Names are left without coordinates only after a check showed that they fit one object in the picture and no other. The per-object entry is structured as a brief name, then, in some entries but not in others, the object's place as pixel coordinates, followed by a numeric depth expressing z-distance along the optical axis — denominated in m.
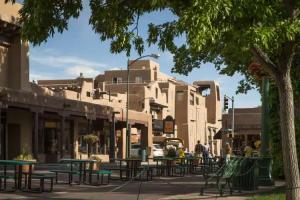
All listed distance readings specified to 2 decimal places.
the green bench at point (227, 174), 16.97
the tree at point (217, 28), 9.23
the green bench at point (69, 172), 20.37
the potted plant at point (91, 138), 38.41
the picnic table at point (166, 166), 27.23
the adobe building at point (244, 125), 86.88
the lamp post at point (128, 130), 43.09
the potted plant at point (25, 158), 22.76
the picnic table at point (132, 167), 23.97
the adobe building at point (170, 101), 72.25
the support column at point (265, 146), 19.81
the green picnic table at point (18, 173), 16.81
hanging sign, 66.94
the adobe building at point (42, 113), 34.75
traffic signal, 62.55
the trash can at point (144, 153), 43.70
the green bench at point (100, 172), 20.25
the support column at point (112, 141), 47.66
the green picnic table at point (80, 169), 20.51
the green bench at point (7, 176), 17.63
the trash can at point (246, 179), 18.17
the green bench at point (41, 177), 17.18
